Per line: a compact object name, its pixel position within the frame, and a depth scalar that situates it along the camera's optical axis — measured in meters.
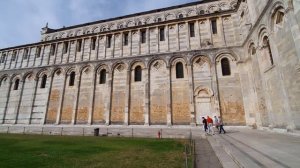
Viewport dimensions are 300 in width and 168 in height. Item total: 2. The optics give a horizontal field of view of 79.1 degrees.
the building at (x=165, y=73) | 13.22
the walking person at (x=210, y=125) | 12.93
